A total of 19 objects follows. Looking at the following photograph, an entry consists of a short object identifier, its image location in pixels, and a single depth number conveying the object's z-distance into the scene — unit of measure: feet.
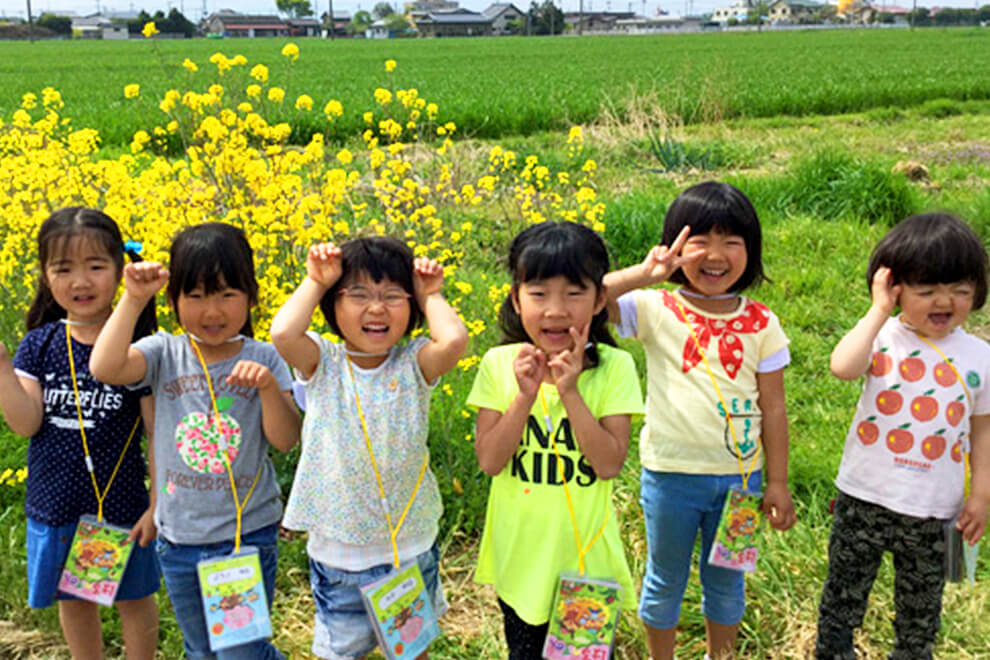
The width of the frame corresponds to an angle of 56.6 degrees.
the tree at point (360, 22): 416.75
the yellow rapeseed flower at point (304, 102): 13.48
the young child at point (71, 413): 7.60
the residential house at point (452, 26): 347.56
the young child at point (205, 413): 7.18
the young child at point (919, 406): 7.11
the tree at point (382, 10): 581.04
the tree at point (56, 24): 313.53
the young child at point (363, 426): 6.88
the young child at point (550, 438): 6.55
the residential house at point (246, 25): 376.68
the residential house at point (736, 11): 558.65
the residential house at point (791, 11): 471.09
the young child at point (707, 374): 7.34
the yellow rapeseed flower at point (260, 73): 11.83
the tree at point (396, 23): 423.27
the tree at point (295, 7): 516.32
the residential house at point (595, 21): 414.82
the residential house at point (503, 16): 366.80
